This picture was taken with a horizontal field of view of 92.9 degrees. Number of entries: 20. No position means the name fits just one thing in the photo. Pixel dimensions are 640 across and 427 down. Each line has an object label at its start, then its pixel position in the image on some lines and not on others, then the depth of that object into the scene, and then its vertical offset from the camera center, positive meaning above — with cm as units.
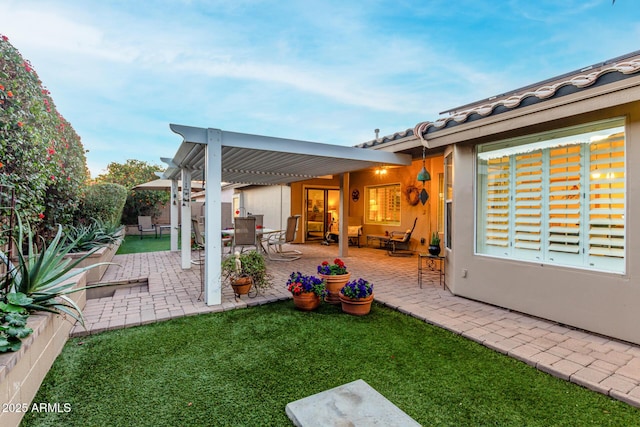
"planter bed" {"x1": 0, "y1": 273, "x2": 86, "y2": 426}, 171 -105
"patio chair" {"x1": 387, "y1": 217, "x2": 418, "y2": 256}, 885 -93
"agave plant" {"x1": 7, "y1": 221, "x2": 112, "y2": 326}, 250 -59
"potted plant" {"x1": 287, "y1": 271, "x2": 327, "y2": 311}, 399 -105
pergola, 410 +100
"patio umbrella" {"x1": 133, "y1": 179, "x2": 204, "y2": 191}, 1105 +99
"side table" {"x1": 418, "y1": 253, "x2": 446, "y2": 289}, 530 -122
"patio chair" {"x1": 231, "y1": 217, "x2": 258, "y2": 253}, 686 -42
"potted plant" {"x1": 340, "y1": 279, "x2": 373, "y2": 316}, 388 -110
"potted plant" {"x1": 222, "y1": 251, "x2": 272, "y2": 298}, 446 -89
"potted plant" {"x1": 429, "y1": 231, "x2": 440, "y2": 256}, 536 -61
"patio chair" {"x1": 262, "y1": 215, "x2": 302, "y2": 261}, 802 -113
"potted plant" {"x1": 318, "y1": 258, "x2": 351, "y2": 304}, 435 -98
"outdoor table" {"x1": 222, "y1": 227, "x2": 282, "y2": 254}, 752 -52
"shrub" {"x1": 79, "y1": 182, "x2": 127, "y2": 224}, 853 +30
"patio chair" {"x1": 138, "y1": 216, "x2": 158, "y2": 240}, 1302 -51
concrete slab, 187 -130
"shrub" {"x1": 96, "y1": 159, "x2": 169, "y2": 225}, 1478 +40
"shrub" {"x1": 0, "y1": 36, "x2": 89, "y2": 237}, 368 +103
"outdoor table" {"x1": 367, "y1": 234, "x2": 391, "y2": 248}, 964 -84
